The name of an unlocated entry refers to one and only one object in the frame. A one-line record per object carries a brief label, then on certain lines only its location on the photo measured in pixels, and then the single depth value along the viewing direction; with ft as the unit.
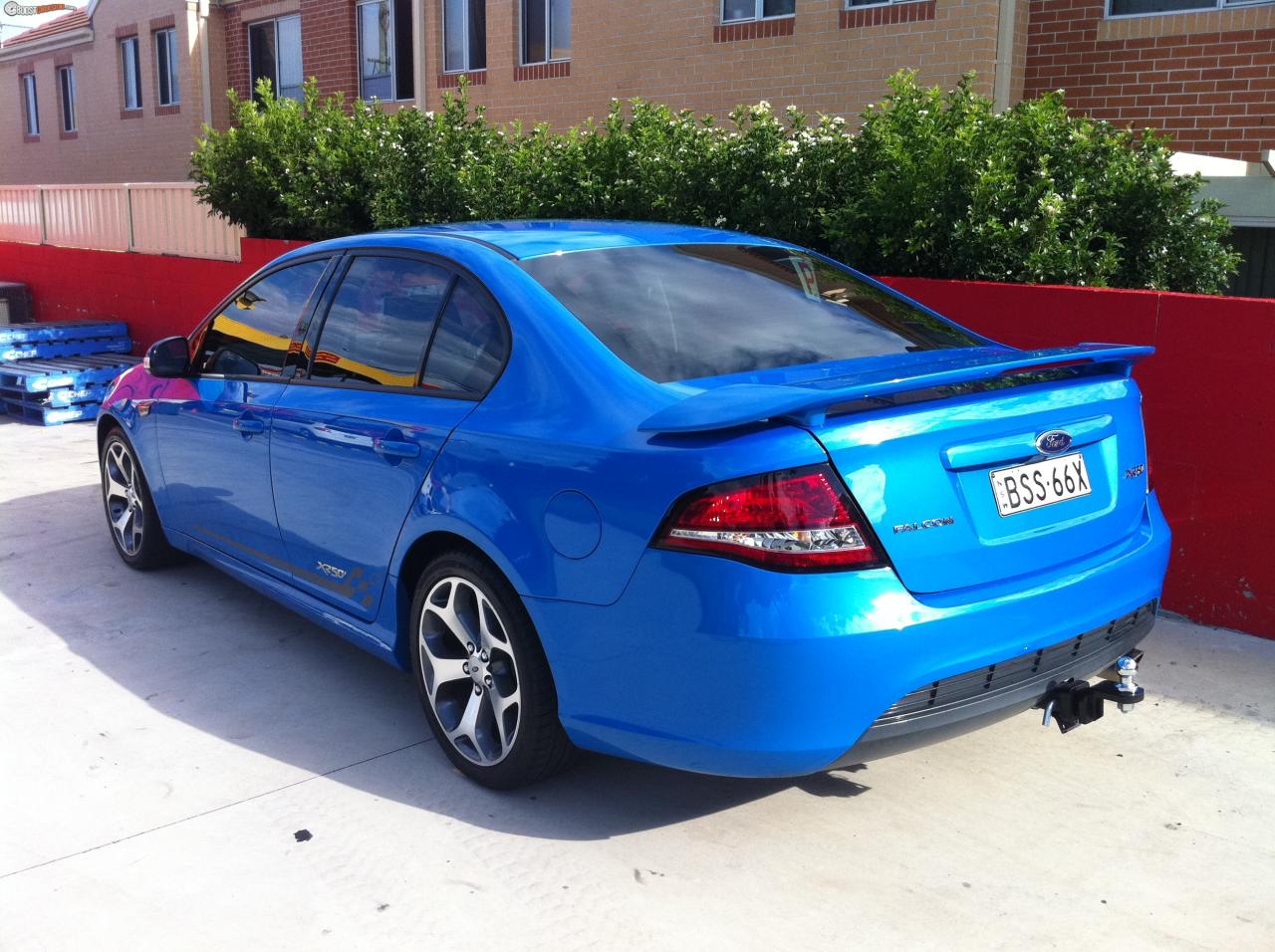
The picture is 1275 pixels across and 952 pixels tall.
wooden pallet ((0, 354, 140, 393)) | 33.50
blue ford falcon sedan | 9.20
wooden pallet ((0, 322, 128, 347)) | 36.50
